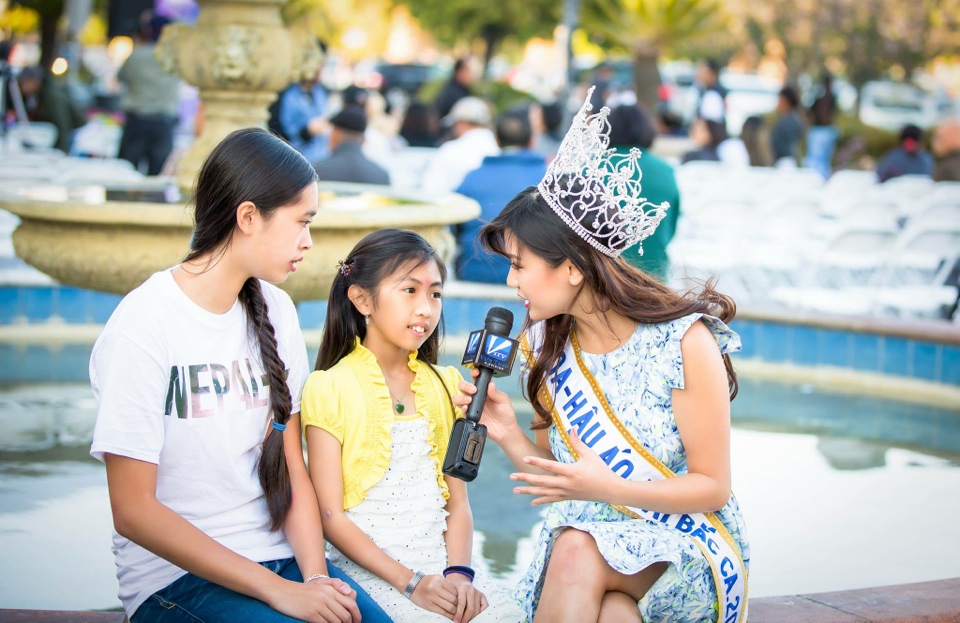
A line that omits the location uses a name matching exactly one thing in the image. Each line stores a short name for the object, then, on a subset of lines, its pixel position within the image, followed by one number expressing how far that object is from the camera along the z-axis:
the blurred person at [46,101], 16.12
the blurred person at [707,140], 13.01
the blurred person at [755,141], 15.17
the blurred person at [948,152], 10.70
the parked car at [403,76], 30.20
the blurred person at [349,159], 7.56
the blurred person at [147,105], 12.16
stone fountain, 4.98
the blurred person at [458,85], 14.55
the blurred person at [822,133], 18.83
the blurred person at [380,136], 12.46
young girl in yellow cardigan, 2.95
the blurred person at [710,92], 17.78
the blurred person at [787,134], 16.09
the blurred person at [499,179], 7.50
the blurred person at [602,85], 20.20
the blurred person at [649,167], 5.54
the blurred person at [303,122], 12.70
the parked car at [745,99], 27.95
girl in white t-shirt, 2.55
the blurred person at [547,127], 12.30
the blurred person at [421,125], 14.12
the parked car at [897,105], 28.44
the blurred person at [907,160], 12.72
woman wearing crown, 2.70
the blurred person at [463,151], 9.25
